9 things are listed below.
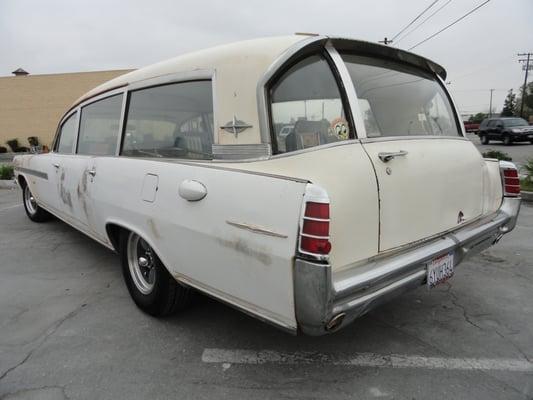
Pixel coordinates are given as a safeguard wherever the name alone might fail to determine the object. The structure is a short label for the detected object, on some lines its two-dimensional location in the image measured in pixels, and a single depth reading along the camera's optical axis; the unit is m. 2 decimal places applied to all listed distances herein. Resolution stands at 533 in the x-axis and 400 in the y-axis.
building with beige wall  24.95
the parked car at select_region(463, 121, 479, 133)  46.42
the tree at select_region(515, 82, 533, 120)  58.39
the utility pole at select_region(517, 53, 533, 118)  52.03
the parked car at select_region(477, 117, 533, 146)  22.67
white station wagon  1.97
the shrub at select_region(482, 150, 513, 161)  10.71
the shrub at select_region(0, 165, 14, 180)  12.19
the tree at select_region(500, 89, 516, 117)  68.25
